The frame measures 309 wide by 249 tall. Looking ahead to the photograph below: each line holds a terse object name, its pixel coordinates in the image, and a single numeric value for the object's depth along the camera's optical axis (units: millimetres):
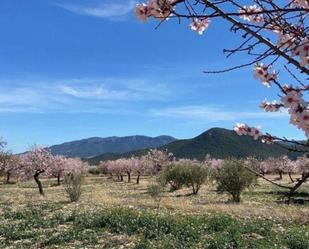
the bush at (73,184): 21689
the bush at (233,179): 24962
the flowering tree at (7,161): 47265
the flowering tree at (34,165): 32326
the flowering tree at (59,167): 46201
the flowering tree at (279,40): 1610
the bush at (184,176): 32819
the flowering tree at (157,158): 61383
